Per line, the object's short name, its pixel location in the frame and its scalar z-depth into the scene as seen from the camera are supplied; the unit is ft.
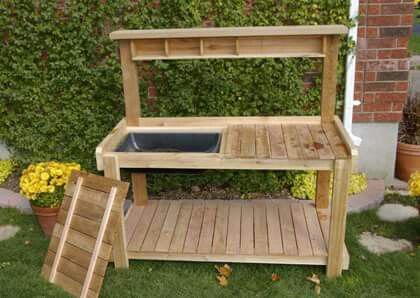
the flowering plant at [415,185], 10.58
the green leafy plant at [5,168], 14.94
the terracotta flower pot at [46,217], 11.31
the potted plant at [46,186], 11.00
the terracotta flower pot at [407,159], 14.16
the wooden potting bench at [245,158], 8.95
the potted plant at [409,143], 14.21
